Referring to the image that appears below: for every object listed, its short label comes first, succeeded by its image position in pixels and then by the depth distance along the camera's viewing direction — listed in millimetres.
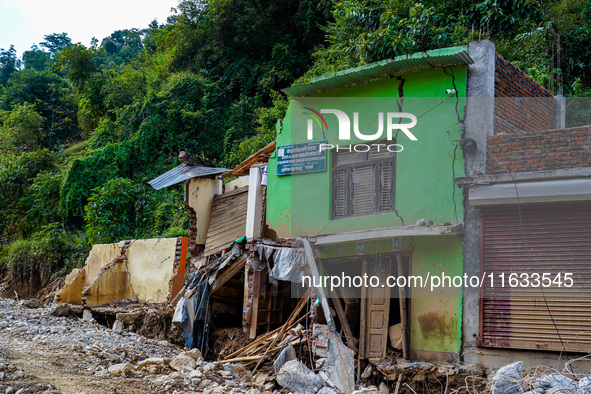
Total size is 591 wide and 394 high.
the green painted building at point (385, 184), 9328
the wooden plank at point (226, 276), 12398
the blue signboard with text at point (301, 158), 11145
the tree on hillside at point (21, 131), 30328
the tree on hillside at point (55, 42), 51281
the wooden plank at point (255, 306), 11641
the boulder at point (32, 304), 14702
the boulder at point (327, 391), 9117
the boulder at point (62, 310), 13695
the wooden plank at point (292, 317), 10805
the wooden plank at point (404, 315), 9581
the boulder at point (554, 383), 6780
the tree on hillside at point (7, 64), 46659
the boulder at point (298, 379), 9266
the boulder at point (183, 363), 8929
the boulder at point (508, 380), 7211
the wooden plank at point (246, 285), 11875
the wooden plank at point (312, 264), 10398
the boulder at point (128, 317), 13344
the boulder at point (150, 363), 8797
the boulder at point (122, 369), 8289
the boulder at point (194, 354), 10078
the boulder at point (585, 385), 6558
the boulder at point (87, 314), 14678
